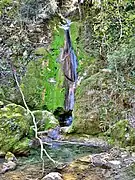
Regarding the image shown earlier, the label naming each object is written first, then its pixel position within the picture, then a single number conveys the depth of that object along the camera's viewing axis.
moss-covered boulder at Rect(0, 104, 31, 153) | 7.59
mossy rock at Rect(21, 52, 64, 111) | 10.60
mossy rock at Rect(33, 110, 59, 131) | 9.06
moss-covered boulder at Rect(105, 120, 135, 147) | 7.60
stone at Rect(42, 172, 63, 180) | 5.77
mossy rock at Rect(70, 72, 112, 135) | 8.80
